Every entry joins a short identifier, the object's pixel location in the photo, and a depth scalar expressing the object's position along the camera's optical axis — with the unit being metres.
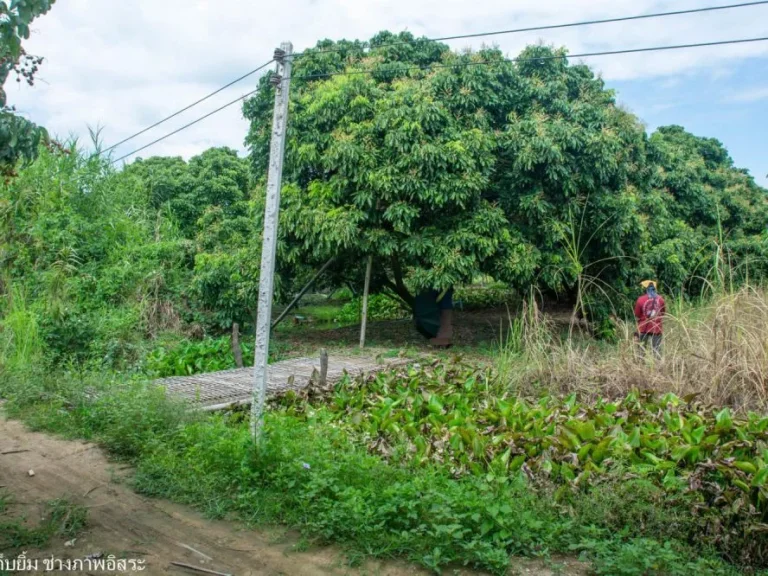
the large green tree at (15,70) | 3.23
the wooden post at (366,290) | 10.84
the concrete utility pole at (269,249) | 5.09
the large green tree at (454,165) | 10.05
